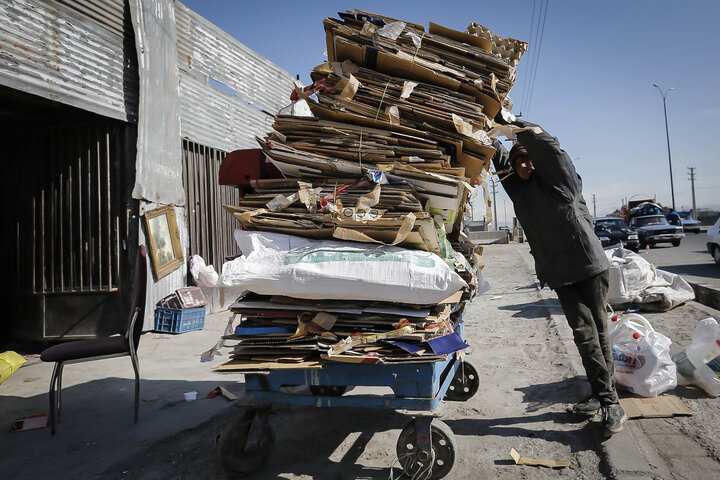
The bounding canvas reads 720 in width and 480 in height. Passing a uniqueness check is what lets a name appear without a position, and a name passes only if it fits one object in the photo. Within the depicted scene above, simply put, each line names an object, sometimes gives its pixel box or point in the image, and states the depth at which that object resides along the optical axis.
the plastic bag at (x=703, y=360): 3.51
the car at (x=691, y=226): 29.34
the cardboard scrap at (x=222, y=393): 4.04
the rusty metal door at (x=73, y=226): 6.40
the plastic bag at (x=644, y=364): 3.49
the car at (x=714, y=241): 11.70
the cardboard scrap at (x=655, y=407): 3.20
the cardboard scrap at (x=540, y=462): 2.64
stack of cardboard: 2.47
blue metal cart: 2.37
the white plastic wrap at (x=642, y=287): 6.61
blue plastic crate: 6.72
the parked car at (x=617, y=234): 19.50
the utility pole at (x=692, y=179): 61.98
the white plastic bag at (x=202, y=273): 7.56
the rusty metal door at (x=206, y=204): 7.71
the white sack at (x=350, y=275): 2.39
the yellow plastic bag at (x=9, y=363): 4.76
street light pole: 37.42
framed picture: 6.64
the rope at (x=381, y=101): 2.86
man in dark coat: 3.18
